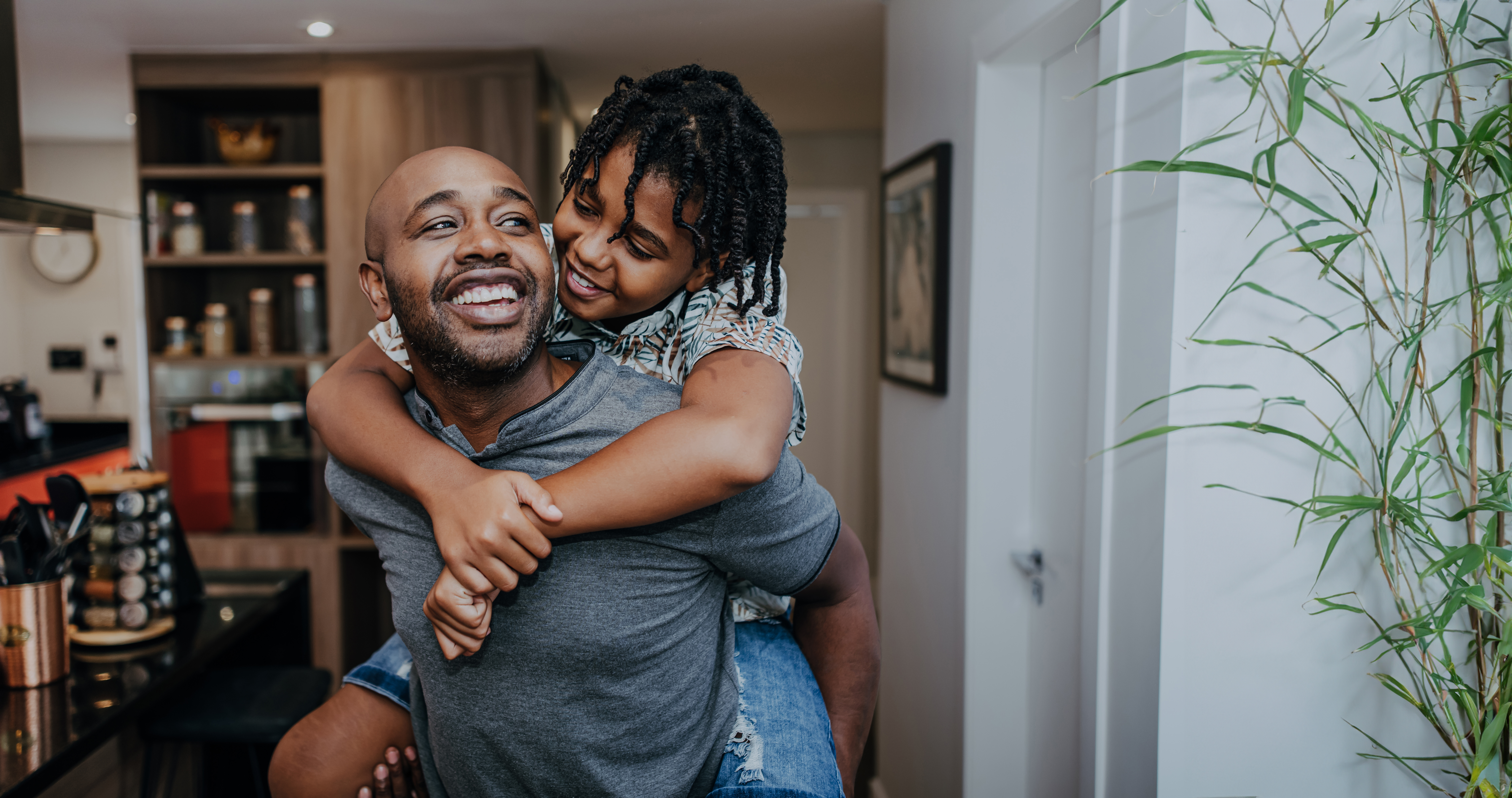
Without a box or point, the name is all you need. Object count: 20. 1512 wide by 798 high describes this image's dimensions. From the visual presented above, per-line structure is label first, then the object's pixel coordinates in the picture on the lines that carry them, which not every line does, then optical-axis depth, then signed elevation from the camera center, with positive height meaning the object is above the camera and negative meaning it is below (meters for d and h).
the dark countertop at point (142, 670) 1.26 -0.61
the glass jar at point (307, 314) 3.22 +0.12
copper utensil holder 1.41 -0.49
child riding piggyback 0.73 +0.00
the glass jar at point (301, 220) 3.18 +0.48
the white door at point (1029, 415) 1.69 -0.14
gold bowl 3.15 +0.76
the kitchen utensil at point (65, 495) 1.55 -0.28
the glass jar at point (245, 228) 3.21 +0.45
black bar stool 1.69 -0.76
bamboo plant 1.01 +0.05
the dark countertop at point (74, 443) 3.49 -0.50
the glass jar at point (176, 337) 3.22 +0.03
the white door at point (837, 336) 5.04 +0.08
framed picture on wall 2.09 +0.22
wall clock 5.25 +0.55
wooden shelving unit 3.12 +0.70
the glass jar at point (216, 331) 3.24 +0.06
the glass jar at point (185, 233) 3.20 +0.42
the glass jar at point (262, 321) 3.24 +0.09
